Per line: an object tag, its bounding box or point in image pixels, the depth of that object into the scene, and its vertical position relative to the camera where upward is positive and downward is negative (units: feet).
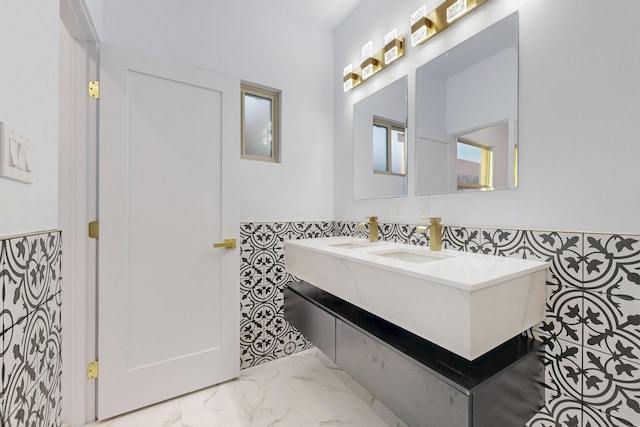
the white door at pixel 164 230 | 5.05 -0.36
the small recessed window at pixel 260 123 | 7.23 +2.38
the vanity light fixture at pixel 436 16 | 4.66 +3.52
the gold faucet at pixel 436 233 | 4.69 -0.32
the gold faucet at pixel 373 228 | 6.19 -0.32
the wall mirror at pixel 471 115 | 4.19 +1.71
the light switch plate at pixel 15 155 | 2.01 +0.43
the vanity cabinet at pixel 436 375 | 2.96 -1.96
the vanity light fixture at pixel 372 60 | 5.97 +3.60
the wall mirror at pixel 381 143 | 6.10 +1.68
